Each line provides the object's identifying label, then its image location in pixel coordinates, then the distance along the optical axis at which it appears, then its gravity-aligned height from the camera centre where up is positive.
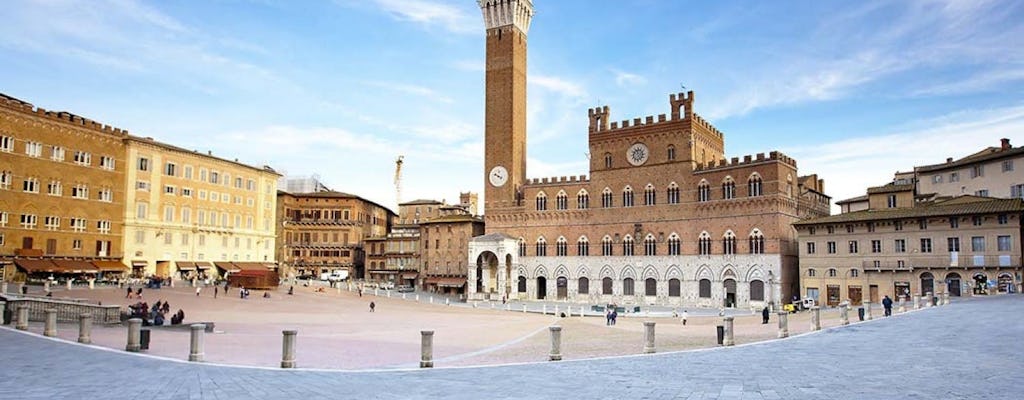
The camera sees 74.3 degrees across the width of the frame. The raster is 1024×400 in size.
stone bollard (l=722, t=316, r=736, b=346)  21.91 -2.22
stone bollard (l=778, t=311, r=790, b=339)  23.94 -2.13
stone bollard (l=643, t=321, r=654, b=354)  20.00 -2.15
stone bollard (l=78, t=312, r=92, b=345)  20.42 -2.07
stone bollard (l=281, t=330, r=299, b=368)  16.72 -2.19
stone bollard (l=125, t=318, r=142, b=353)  19.22 -2.14
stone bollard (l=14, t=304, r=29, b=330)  23.14 -1.98
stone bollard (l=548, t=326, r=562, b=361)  18.31 -2.20
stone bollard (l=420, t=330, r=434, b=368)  17.11 -2.22
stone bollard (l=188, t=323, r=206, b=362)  17.52 -2.17
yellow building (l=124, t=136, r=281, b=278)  58.19 +4.55
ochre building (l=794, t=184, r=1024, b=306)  42.28 +1.21
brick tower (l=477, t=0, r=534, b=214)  68.31 +16.27
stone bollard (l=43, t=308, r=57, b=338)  21.81 -2.09
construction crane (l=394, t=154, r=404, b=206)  117.32 +14.51
